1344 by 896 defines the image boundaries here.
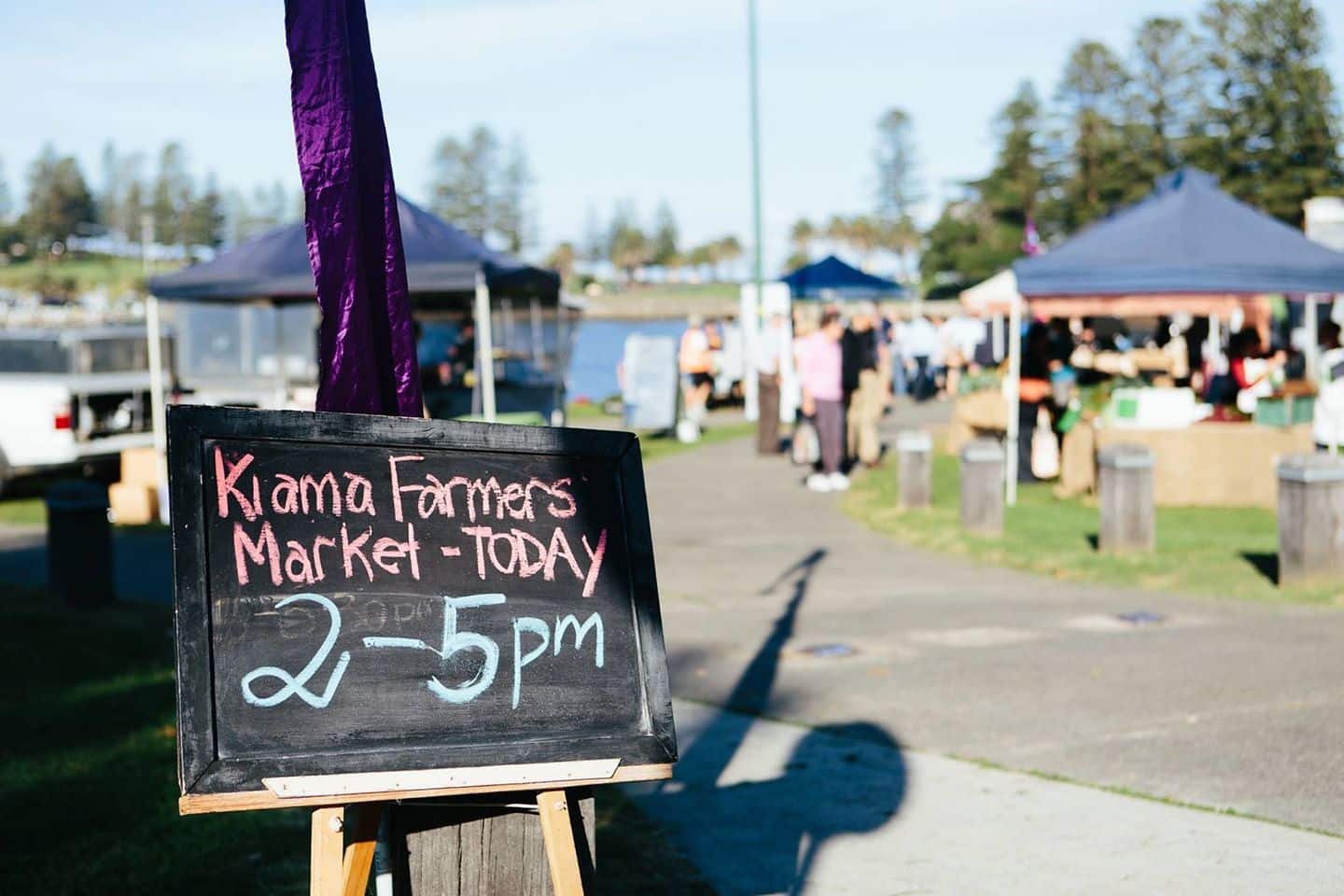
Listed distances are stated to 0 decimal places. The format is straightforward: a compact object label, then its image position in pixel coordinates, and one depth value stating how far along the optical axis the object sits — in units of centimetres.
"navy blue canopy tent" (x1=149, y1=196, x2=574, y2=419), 1466
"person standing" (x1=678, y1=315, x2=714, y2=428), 2480
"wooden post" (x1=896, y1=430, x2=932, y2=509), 1466
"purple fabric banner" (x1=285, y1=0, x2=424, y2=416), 399
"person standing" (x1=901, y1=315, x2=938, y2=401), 3312
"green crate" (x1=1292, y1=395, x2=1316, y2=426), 1416
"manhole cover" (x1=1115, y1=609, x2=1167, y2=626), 930
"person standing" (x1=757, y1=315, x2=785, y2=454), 2059
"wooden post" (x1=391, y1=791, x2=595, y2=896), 384
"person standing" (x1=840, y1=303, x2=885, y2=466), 1727
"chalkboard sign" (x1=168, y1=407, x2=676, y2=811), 344
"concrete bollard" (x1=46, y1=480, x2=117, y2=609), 1055
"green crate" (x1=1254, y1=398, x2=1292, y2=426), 1403
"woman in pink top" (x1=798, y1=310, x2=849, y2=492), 1648
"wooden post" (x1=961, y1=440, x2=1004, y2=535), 1270
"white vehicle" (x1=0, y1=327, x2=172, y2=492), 1700
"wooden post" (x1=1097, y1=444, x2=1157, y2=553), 1145
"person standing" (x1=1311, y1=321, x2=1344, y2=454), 1441
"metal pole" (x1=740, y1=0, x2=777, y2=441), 3203
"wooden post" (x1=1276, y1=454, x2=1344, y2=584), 980
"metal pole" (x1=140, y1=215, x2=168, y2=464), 1589
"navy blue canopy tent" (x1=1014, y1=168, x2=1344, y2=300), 1414
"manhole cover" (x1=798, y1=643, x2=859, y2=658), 870
